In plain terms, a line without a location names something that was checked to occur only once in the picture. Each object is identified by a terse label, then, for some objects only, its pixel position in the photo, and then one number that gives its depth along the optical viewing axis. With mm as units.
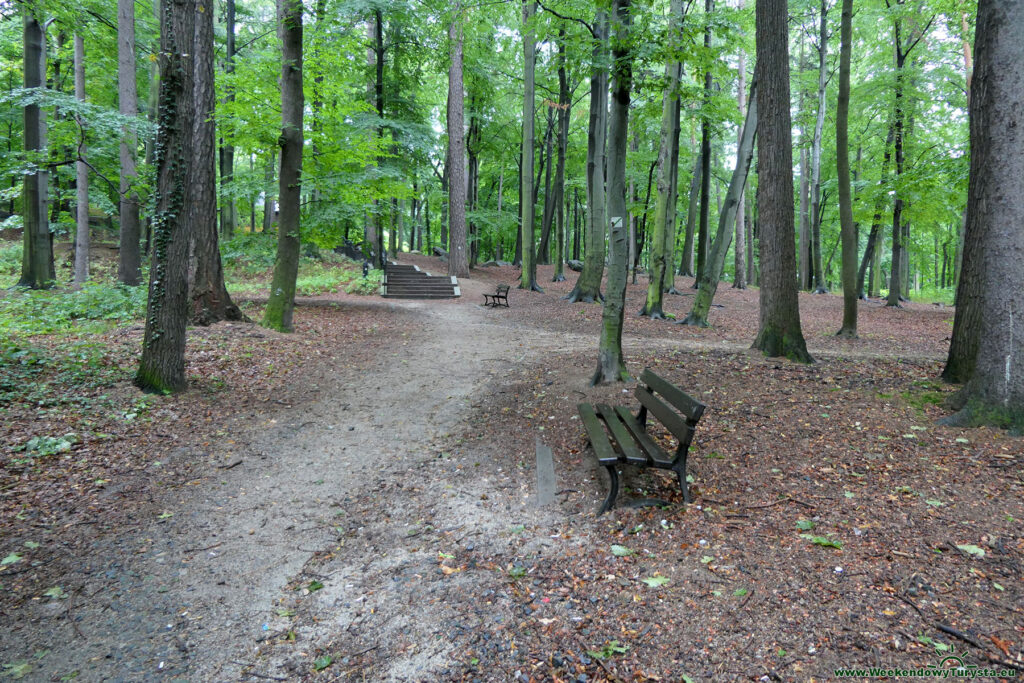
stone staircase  18312
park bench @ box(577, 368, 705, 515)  3809
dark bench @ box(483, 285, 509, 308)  16656
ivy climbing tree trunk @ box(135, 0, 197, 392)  5973
